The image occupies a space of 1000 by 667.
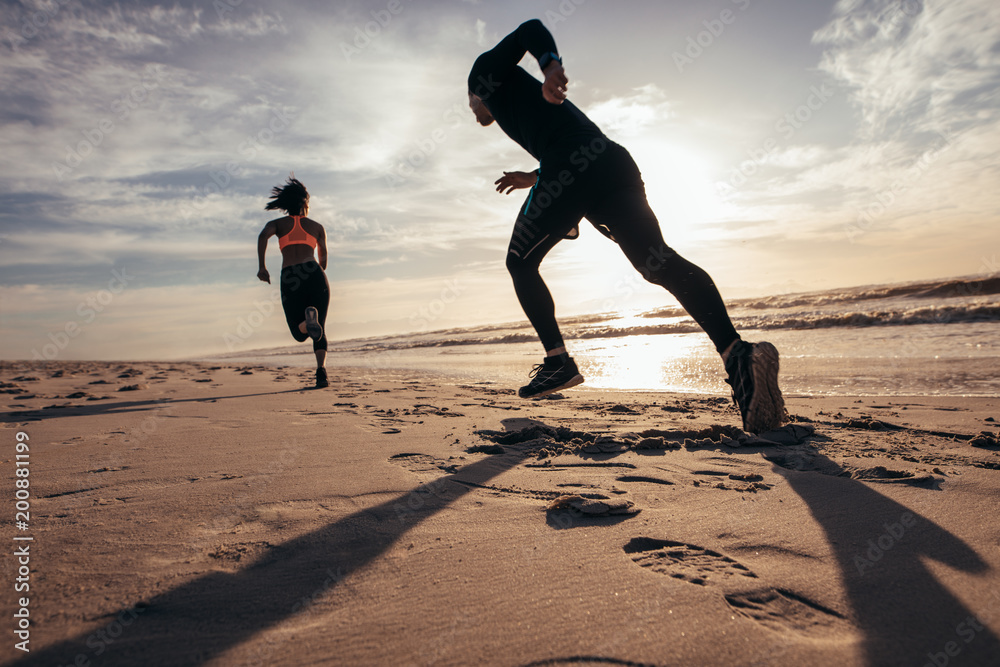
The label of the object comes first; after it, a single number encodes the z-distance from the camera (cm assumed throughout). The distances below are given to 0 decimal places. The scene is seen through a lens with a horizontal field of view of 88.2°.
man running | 222
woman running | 582
